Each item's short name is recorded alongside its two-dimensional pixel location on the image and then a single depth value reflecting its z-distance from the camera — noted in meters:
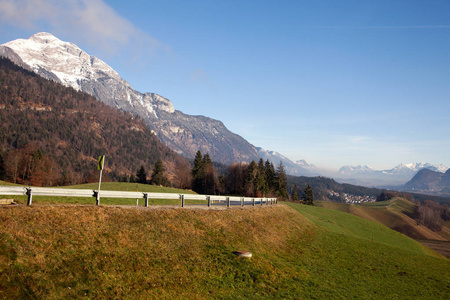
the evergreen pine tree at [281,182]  112.38
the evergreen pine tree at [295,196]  139.99
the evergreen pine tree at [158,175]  118.12
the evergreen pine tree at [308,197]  121.46
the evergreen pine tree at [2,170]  86.75
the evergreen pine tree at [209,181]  113.50
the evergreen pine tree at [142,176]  121.75
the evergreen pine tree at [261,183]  103.31
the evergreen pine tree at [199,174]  112.44
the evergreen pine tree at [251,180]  105.06
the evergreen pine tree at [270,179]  112.44
